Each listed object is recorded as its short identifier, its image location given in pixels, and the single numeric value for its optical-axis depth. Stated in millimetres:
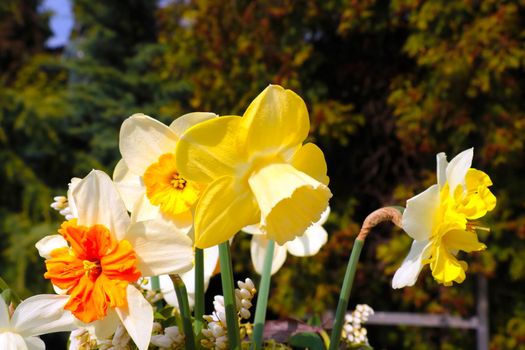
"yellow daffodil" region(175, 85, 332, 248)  387
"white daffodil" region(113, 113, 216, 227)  455
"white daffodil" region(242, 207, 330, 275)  632
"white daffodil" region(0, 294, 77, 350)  419
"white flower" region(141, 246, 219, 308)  564
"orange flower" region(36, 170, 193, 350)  409
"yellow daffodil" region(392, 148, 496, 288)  422
